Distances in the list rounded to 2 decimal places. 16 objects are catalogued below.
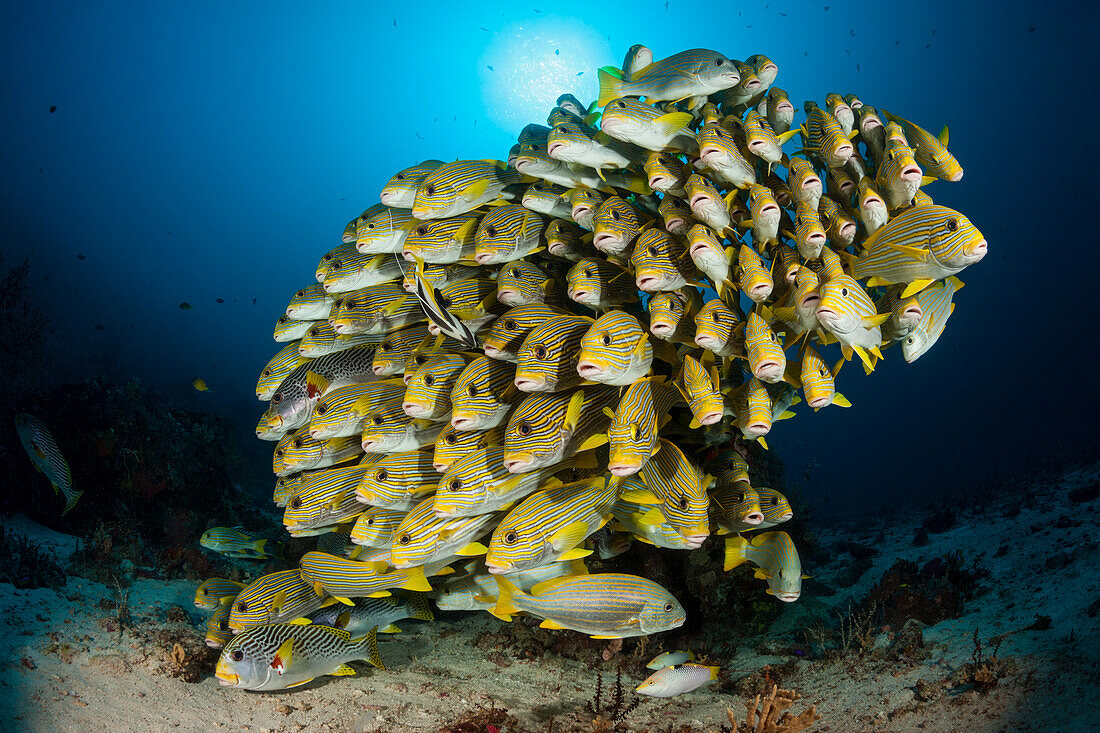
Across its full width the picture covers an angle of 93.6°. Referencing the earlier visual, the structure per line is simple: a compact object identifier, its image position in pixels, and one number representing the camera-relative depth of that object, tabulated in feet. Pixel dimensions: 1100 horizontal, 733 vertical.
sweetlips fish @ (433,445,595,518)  10.77
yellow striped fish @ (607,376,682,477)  9.38
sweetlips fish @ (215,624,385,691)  11.92
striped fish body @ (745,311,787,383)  9.42
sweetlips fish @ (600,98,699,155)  10.77
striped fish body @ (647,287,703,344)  10.48
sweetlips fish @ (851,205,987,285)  9.41
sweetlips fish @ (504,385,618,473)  10.14
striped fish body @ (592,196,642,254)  10.94
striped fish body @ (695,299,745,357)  10.03
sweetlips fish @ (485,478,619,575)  10.29
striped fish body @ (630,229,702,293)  10.48
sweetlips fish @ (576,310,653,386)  9.32
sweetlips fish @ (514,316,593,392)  10.25
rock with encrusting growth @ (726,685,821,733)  9.87
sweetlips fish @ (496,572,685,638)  10.67
